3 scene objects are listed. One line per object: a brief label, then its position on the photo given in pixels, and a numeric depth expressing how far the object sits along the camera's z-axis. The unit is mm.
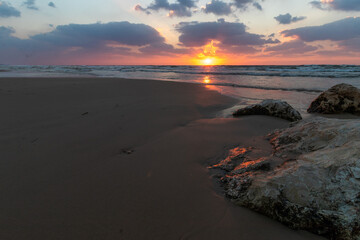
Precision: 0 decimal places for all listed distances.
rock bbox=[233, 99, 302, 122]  4086
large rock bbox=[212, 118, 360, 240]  1268
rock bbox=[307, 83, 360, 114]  4656
